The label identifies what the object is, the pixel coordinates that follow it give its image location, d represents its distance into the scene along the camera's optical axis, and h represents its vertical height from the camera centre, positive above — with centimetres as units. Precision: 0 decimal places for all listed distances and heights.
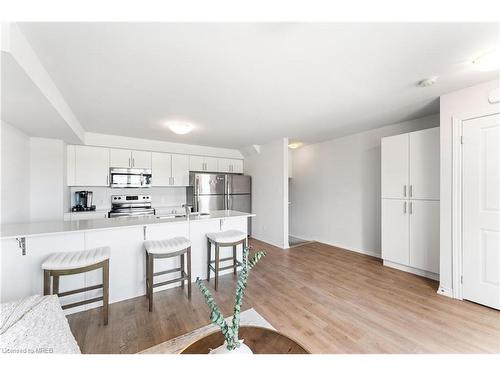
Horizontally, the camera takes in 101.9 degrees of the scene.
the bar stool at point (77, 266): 172 -68
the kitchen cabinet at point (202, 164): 484 +61
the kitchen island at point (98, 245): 186 -62
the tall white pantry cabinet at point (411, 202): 274 -20
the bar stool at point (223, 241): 265 -71
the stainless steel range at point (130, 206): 408 -36
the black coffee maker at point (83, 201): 384 -24
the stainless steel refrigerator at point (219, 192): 461 -9
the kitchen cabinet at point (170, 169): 440 +44
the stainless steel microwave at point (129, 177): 398 +23
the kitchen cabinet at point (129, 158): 400 +61
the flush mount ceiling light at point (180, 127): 288 +88
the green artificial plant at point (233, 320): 89 -58
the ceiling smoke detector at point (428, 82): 196 +106
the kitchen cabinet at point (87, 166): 368 +43
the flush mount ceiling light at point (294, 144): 474 +104
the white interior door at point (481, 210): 206 -23
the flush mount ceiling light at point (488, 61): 159 +105
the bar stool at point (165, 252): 215 -70
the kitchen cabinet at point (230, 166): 527 +61
